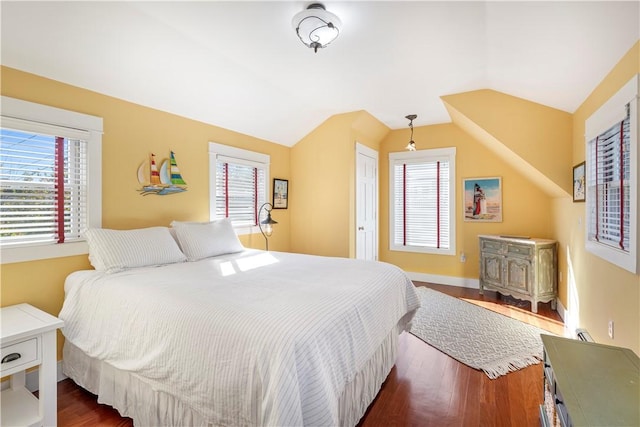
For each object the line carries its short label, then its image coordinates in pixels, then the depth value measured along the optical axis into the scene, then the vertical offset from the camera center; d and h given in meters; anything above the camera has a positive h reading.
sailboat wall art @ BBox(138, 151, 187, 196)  2.90 +0.35
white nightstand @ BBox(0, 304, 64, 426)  1.63 -0.81
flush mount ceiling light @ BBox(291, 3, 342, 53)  2.06 +1.34
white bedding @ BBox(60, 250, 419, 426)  1.20 -0.57
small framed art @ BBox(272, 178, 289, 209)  4.55 +0.30
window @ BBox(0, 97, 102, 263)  2.10 +0.25
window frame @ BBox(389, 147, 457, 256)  4.73 +0.42
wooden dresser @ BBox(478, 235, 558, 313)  3.62 -0.68
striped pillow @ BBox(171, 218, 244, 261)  2.81 -0.25
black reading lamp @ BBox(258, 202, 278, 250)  3.89 -0.14
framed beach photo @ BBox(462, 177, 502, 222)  4.42 +0.21
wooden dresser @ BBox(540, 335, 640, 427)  1.06 -0.69
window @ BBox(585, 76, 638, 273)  1.79 +0.24
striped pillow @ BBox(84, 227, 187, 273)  2.25 -0.28
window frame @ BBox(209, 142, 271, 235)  3.59 +0.68
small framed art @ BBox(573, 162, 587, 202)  2.75 +0.28
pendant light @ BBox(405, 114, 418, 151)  4.20 +1.39
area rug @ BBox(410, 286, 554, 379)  2.52 -1.20
